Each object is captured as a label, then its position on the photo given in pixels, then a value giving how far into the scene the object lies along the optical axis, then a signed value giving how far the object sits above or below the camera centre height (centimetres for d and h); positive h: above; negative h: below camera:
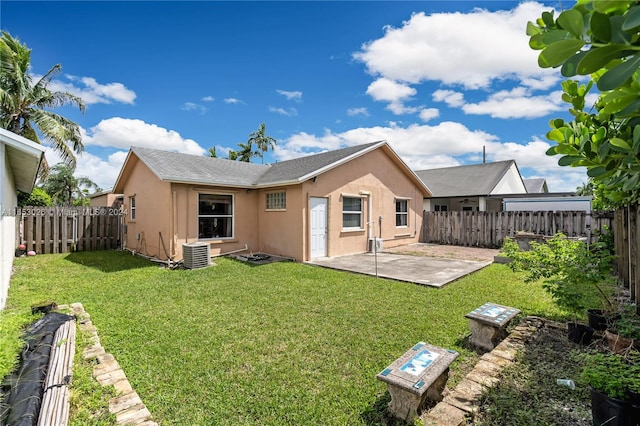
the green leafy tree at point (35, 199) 2068 +118
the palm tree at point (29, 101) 1508 +623
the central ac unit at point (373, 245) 1315 -128
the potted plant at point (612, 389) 228 -135
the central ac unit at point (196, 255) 972 -127
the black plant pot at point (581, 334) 404 -159
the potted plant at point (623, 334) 328 -134
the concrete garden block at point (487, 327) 412 -155
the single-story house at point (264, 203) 1080 +50
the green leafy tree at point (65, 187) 3080 +301
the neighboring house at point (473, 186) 2042 +216
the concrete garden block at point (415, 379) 268 -149
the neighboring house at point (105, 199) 1744 +123
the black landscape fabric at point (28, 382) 251 -161
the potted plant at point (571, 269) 405 -78
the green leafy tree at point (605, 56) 107 +61
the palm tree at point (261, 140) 3734 +940
